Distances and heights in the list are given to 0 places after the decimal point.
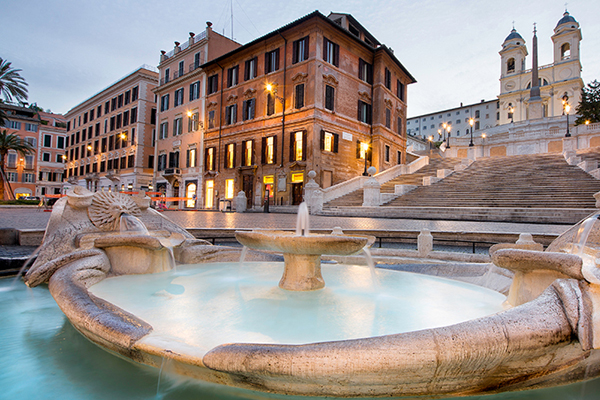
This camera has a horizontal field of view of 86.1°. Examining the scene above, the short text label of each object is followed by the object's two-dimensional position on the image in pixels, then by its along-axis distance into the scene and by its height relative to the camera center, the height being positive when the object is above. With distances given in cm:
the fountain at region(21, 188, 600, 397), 151 -76
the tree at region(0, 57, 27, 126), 3020 +1135
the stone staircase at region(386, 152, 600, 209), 1282 +133
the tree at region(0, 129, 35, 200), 3043 +667
